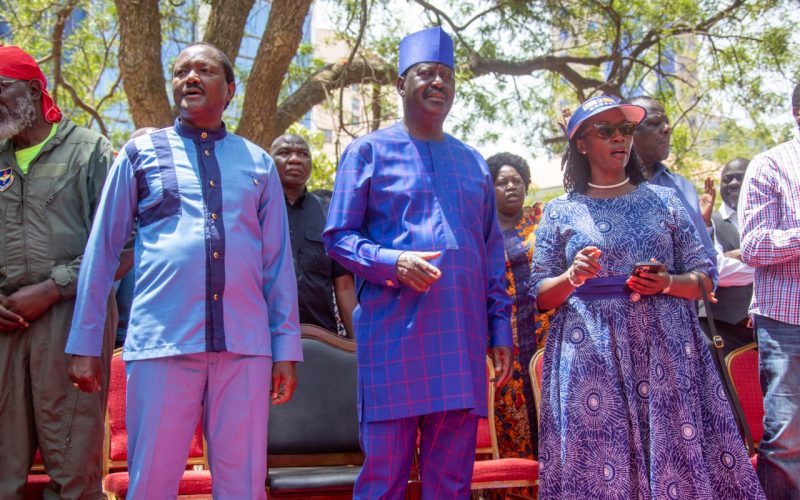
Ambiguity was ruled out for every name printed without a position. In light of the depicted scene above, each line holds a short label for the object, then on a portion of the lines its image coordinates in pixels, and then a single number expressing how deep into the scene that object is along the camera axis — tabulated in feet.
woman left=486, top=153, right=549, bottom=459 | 16.98
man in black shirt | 18.21
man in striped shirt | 13.44
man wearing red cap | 12.05
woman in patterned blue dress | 11.54
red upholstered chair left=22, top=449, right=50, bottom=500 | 13.71
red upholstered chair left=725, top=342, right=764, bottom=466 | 17.81
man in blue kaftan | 10.94
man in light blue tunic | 10.03
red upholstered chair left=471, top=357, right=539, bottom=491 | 14.23
